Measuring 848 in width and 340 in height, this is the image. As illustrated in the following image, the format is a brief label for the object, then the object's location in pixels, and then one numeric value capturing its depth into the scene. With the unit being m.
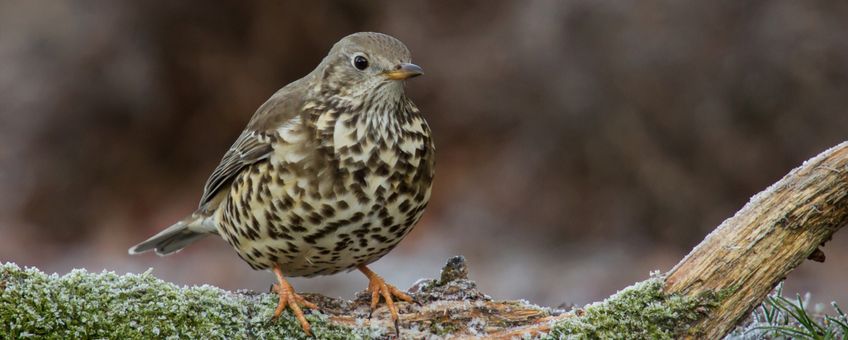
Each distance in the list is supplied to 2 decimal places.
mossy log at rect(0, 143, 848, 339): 7.47
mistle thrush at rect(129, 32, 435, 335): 8.49
